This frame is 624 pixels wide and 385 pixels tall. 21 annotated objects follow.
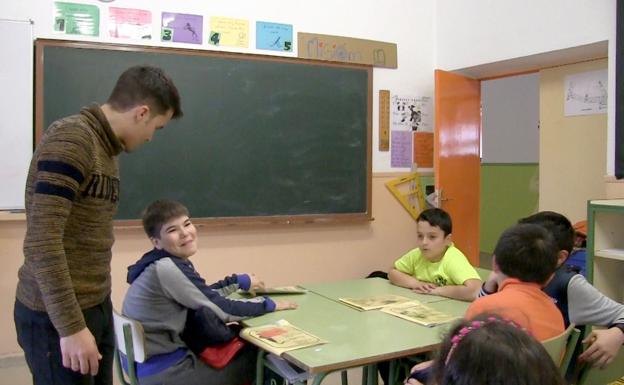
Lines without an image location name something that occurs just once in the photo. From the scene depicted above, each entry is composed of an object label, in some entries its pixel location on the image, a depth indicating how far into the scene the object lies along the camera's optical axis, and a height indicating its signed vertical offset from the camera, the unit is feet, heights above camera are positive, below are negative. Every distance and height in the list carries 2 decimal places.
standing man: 4.73 -0.46
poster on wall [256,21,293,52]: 13.98 +3.52
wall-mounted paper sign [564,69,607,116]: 13.23 +2.11
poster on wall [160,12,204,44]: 12.95 +3.43
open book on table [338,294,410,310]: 8.10 -1.79
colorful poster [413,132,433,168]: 16.56 +0.90
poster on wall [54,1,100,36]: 11.95 +3.34
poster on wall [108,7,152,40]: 12.45 +3.39
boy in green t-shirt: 9.06 -1.42
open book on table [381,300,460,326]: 7.27 -1.78
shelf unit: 10.01 -1.17
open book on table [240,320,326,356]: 6.20 -1.81
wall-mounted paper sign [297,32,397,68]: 14.53 +3.43
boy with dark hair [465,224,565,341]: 5.46 -1.01
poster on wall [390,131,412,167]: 16.10 +0.88
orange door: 15.62 +0.76
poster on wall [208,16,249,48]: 13.44 +3.48
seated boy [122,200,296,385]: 6.95 -1.62
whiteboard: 11.46 +1.36
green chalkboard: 12.25 +1.17
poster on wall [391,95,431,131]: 16.08 +1.92
